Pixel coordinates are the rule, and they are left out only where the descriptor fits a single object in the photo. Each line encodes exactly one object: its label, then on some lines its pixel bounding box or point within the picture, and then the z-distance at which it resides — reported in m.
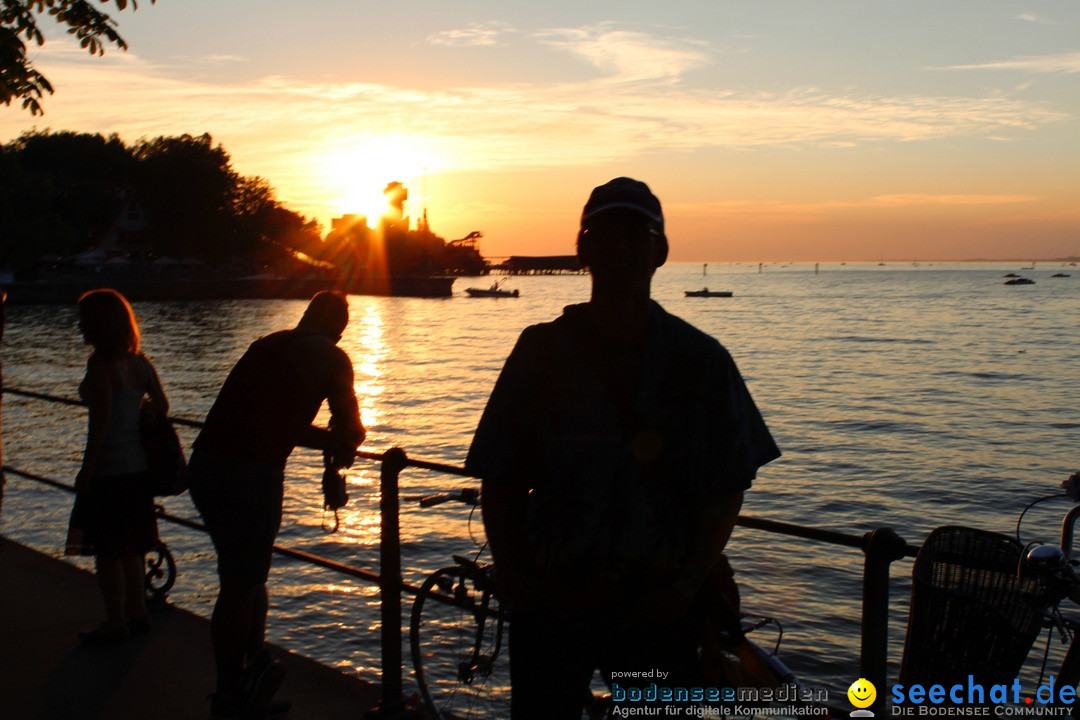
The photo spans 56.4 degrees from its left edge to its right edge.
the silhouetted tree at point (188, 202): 114.00
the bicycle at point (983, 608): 2.86
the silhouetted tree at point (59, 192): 87.62
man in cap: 2.46
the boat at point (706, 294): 153.25
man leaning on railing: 3.97
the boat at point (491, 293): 151.38
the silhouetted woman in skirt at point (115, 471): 4.82
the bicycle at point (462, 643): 4.19
